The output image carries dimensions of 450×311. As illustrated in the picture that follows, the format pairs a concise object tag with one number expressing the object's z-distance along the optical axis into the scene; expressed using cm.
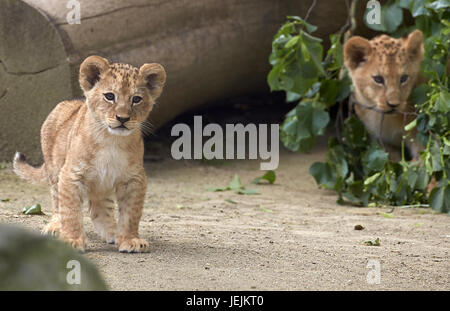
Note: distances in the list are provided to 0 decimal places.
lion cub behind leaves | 1339
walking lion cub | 811
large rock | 1249
